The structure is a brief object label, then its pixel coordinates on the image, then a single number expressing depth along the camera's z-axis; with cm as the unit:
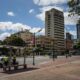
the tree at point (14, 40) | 3612
